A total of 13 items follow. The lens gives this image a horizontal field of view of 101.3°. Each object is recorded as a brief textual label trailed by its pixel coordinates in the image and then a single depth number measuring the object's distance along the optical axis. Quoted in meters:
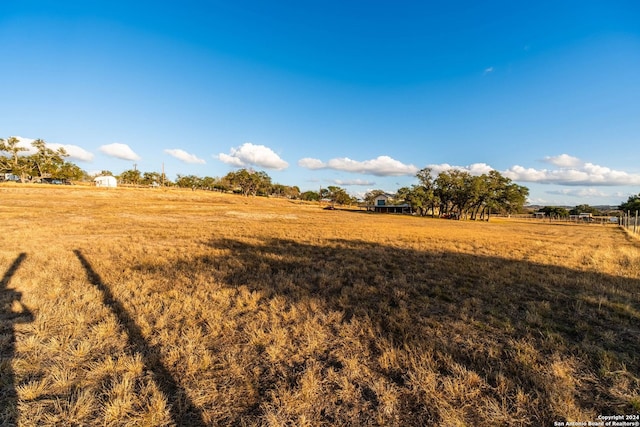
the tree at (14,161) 69.75
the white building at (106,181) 93.56
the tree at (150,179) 113.81
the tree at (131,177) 110.62
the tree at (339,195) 120.06
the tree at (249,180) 106.31
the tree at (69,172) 80.69
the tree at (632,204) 64.62
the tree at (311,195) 150.50
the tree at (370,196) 131.38
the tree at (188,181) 125.69
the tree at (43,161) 75.69
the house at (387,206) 97.69
